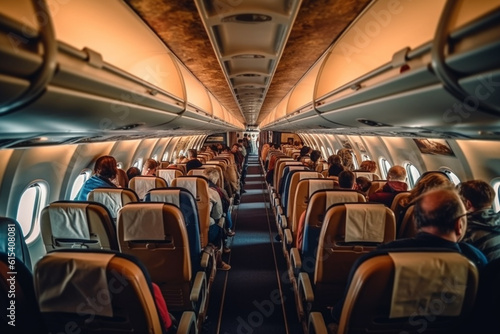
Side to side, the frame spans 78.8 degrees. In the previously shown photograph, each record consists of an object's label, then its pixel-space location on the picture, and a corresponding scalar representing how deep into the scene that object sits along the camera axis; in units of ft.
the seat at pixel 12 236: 6.63
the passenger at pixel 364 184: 15.14
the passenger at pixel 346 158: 21.27
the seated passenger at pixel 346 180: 12.32
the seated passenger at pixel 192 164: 19.34
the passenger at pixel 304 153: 32.56
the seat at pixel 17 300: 4.84
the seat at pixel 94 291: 4.54
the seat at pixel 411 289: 4.59
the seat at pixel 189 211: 10.46
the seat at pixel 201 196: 13.10
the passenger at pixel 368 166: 20.03
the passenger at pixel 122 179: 20.25
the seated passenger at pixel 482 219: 7.44
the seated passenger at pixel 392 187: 11.96
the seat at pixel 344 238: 7.99
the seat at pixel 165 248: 8.33
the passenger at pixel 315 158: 25.02
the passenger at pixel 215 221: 14.67
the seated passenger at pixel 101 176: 12.68
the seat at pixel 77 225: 8.53
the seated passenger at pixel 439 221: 5.77
